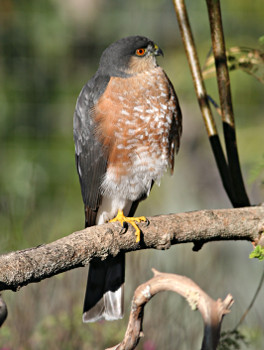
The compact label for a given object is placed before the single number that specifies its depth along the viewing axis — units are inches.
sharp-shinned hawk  214.3
